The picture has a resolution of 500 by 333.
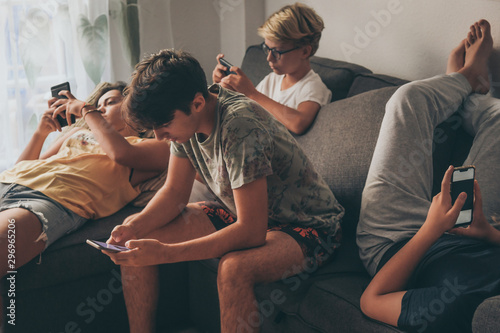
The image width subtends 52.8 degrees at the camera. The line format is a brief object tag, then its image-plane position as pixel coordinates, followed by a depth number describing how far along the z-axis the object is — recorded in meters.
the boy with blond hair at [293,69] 2.01
